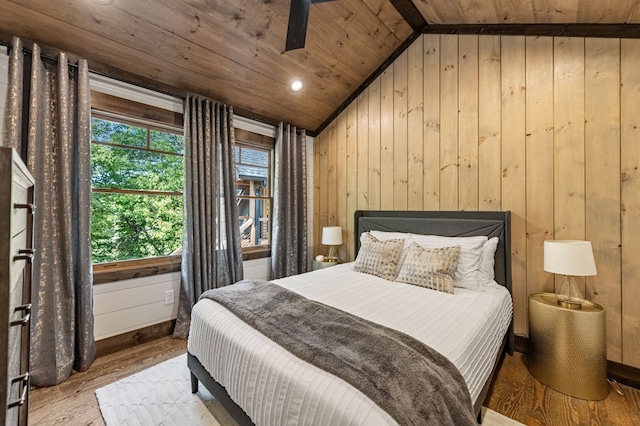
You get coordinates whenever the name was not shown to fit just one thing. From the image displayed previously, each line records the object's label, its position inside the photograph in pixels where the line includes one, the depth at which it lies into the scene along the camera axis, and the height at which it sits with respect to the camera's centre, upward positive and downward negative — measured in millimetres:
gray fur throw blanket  945 -600
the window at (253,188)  3480 +327
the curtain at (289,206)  3555 +85
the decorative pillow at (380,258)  2508 -446
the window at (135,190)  2449 +231
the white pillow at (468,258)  2199 -401
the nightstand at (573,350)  1776 -941
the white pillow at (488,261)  2253 -430
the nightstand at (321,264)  3461 -671
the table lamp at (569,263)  1802 -367
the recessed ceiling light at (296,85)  3086 +1446
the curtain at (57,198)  1912 +129
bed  1016 -646
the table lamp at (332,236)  3523 -317
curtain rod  1887 +1170
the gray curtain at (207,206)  2707 +73
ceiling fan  1865 +1368
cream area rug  1611 -1211
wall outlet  2699 -827
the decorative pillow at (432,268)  2133 -467
